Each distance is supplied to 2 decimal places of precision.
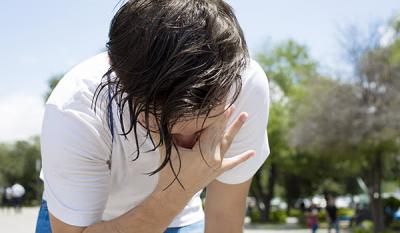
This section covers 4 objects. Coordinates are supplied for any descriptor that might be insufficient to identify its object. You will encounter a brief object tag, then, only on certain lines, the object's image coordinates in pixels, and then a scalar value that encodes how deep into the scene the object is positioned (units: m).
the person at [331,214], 23.50
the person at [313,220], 23.95
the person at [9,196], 35.53
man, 1.72
